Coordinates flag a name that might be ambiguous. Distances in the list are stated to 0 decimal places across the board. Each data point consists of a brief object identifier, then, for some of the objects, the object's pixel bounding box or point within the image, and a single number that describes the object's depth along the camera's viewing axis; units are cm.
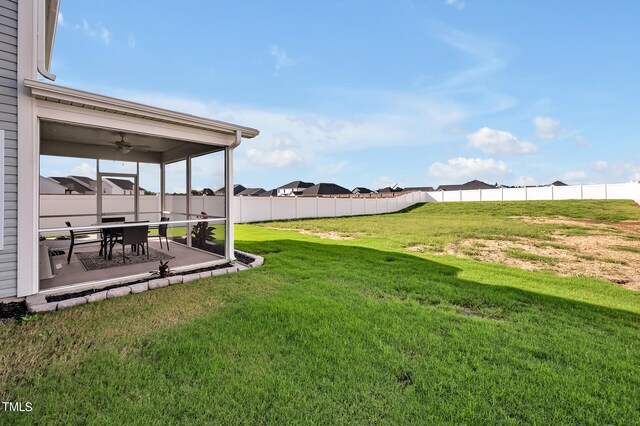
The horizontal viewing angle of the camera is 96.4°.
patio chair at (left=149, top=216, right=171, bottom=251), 768
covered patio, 423
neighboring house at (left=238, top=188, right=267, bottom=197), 5258
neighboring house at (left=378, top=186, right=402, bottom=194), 4796
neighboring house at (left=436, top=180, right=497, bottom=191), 4815
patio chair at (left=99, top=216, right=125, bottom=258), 647
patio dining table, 638
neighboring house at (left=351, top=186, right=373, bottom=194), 5588
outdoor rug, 588
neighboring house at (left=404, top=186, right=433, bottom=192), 5511
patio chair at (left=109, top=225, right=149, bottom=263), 603
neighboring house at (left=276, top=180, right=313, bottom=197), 5281
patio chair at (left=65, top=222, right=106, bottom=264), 609
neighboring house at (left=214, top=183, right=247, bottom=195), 5531
